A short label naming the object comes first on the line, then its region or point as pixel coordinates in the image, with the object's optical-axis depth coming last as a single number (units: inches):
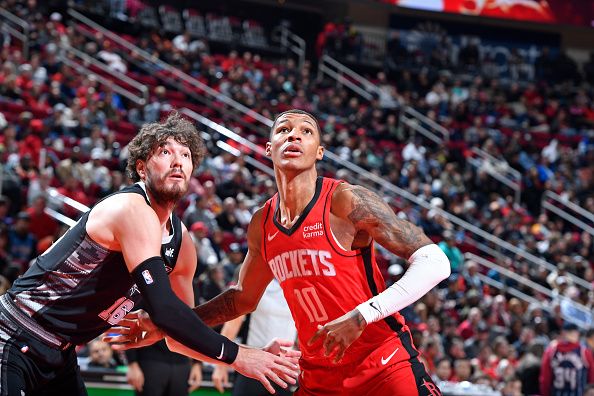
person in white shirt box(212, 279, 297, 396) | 274.7
